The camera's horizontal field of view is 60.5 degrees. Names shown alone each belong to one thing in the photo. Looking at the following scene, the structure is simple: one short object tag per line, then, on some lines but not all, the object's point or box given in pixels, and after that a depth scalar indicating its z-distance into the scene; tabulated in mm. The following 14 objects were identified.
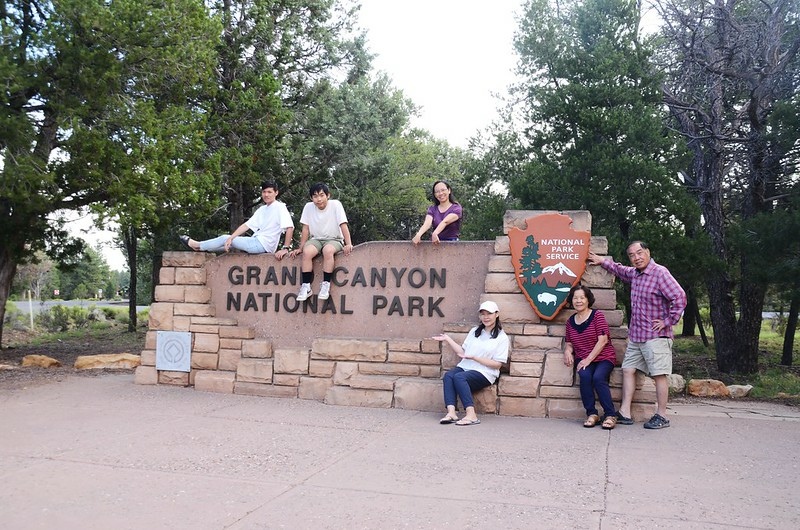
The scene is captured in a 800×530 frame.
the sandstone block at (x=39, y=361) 11695
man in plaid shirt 6590
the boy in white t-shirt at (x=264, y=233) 8812
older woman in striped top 6590
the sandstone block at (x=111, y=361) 11266
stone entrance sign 7172
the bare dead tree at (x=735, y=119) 11898
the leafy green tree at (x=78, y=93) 10484
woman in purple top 8047
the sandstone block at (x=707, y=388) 9242
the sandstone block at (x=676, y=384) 9461
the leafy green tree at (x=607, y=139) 12445
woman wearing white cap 6762
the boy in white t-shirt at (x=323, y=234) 8305
